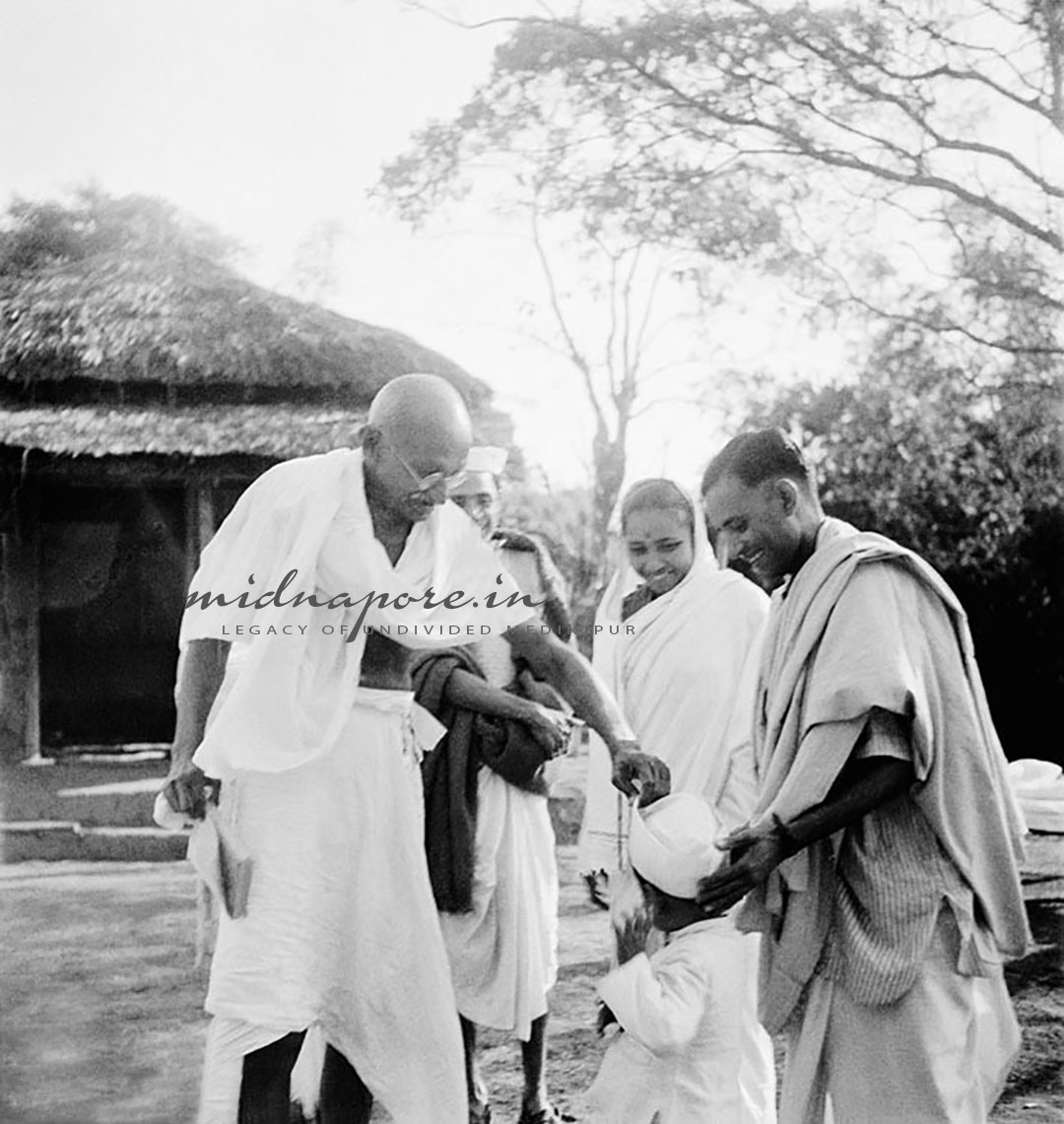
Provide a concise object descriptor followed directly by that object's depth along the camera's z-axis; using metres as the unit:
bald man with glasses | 2.85
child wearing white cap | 2.73
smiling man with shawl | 2.33
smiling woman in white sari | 3.41
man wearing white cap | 3.62
